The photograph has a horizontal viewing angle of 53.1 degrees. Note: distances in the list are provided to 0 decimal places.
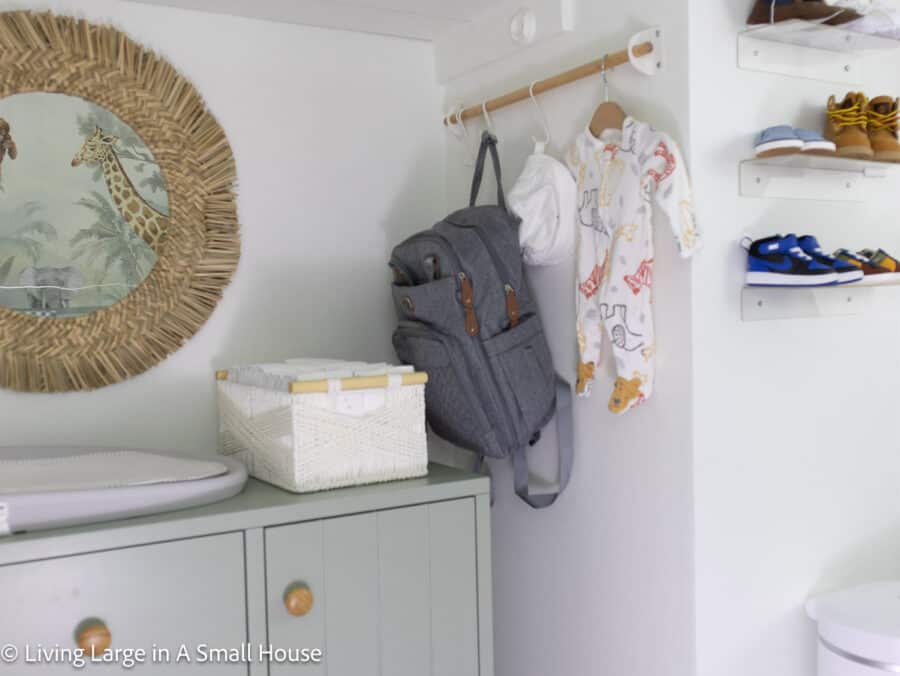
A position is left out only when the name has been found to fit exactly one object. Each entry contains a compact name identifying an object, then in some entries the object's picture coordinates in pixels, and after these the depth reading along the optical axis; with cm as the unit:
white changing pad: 146
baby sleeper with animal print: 158
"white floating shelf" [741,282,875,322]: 168
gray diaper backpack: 179
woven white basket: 162
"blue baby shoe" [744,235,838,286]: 159
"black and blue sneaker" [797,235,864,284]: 160
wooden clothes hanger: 172
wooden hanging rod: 168
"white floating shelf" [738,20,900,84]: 163
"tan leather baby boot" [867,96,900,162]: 168
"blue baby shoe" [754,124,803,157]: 156
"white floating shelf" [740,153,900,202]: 166
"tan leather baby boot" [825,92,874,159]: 164
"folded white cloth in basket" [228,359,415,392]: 166
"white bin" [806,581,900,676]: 154
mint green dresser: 137
